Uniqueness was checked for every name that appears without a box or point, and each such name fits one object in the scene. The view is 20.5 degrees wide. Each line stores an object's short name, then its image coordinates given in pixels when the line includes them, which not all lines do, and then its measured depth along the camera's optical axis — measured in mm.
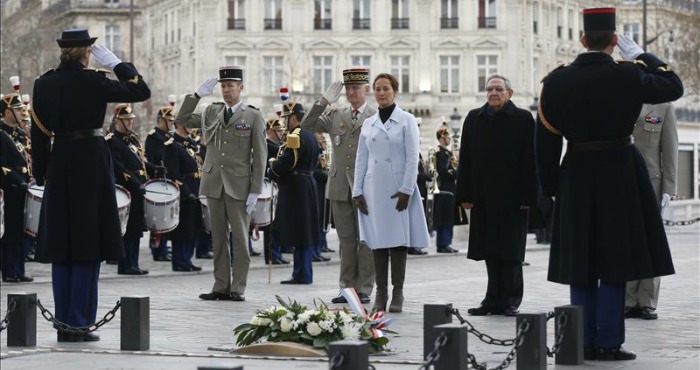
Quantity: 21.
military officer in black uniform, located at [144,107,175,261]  23438
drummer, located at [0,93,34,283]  20484
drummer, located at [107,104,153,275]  22000
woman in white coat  15719
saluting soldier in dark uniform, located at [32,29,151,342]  13031
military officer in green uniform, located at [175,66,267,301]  17562
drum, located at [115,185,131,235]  19755
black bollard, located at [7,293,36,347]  12266
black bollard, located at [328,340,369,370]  8602
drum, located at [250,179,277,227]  22516
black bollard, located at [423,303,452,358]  11180
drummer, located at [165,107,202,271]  23031
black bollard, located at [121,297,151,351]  11992
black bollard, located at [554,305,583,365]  11062
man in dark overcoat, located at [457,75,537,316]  15383
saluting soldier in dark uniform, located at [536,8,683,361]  11633
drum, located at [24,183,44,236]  20141
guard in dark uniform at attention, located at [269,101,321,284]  20391
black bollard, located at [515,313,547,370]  10633
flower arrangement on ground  11734
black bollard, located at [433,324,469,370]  9719
